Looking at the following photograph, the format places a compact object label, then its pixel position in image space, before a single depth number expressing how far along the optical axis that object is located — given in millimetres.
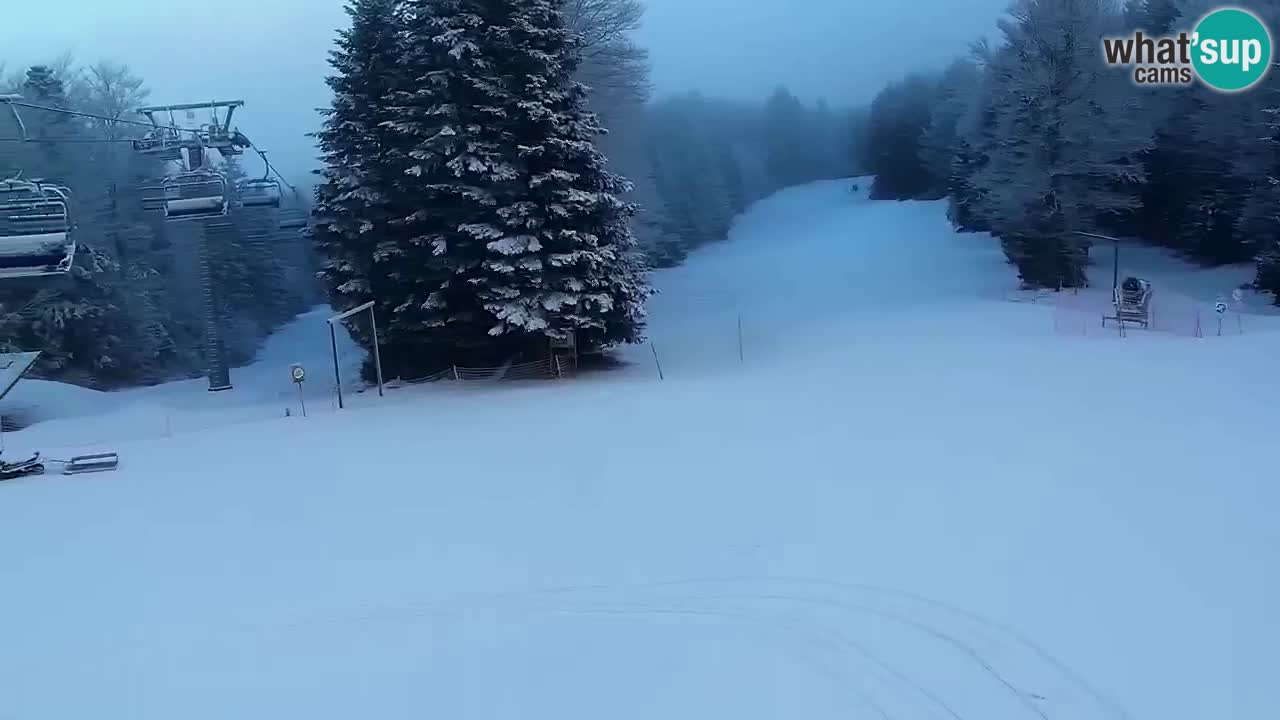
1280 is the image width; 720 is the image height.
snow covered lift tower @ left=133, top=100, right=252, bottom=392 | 21578
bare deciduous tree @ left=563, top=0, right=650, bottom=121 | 27500
